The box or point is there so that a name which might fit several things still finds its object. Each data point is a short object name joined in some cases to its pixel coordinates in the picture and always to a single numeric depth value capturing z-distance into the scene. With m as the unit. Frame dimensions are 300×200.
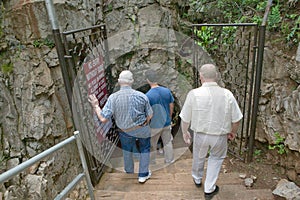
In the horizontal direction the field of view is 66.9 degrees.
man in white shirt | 2.05
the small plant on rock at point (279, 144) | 2.54
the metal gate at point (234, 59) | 2.69
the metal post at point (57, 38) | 1.99
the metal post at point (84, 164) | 1.55
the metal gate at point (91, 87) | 2.30
